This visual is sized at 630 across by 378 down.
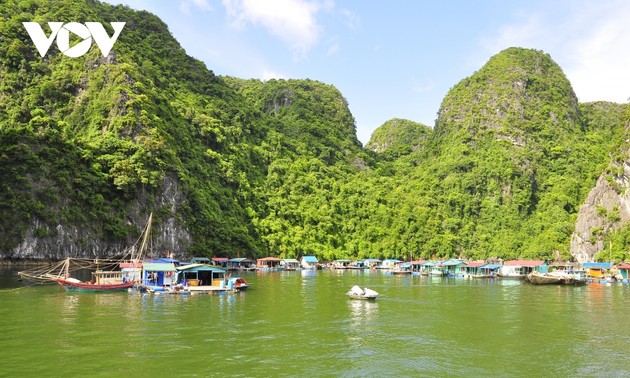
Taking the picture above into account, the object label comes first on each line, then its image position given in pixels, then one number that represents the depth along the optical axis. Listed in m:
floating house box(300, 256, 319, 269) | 106.75
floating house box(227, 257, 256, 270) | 95.88
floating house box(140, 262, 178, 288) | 46.50
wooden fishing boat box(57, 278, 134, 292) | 44.59
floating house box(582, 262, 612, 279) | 71.94
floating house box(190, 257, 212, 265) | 83.94
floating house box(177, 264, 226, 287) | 47.12
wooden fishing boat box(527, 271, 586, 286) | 63.47
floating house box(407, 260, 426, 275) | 95.26
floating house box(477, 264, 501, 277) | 82.00
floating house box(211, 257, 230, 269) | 89.35
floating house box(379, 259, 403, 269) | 110.79
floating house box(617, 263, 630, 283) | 68.81
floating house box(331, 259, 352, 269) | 111.26
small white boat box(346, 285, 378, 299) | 42.75
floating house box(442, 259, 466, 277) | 86.94
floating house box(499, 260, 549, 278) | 80.06
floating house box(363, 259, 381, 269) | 116.00
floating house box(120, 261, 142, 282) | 50.16
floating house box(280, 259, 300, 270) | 102.96
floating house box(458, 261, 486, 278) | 83.51
